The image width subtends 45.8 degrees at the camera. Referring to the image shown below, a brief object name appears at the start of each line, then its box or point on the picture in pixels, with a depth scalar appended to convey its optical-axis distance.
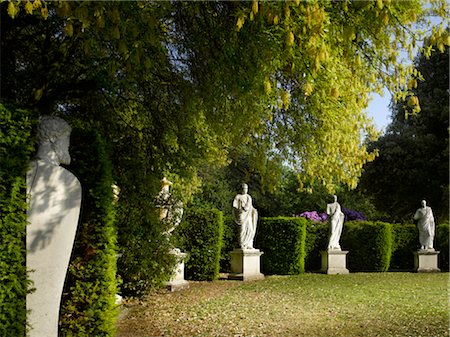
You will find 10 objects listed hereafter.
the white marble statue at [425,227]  16.94
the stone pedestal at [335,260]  15.84
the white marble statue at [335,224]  16.17
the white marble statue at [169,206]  8.00
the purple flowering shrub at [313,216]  23.48
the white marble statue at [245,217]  14.09
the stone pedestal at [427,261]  16.69
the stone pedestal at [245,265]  13.59
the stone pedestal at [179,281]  10.48
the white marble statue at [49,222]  4.56
